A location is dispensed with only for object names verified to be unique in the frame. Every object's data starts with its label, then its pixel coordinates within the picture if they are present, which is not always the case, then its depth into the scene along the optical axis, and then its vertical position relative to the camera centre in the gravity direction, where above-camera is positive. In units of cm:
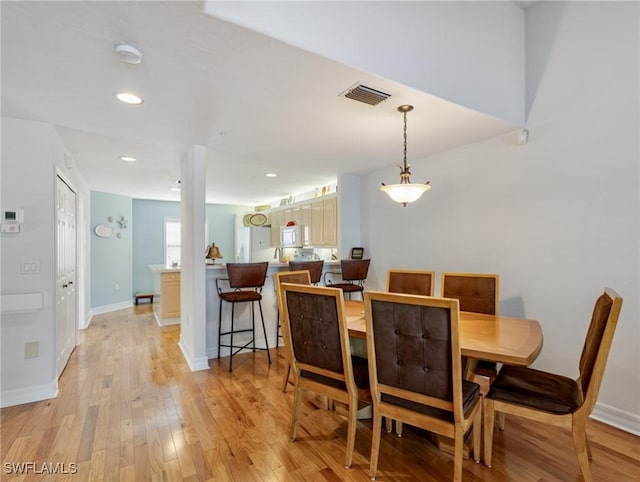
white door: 319 -37
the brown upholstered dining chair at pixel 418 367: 153 -65
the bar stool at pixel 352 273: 414 -43
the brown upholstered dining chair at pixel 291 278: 281 -34
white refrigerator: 723 -6
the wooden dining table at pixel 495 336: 159 -57
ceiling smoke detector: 173 +105
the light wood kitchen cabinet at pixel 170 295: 527 -90
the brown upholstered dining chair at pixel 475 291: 261 -44
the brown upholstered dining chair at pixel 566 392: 155 -86
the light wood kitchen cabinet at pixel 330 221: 496 +32
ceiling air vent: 218 +104
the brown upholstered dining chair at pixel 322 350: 186 -68
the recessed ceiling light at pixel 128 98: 227 +106
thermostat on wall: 262 +18
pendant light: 252 +42
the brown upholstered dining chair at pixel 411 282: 295 -40
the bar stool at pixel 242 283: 338 -46
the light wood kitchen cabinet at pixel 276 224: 682 +38
